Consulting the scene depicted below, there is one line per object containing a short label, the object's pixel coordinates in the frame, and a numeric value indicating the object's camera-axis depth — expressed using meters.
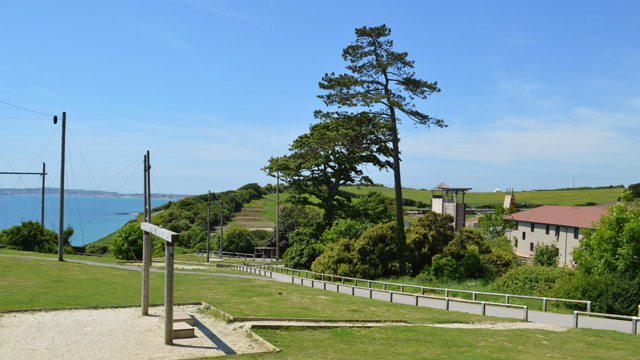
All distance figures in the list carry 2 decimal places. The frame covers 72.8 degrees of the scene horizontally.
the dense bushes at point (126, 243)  45.38
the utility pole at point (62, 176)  28.41
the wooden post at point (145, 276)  13.39
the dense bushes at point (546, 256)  42.00
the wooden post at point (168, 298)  10.35
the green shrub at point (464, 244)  31.38
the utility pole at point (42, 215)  42.19
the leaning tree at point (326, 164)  36.97
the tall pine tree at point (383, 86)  33.19
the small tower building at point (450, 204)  50.38
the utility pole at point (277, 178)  44.12
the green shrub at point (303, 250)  40.28
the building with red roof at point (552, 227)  51.22
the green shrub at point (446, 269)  29.91
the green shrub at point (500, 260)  31.17
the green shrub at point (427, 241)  33.25
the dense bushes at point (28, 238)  40.44
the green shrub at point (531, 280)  23.69
